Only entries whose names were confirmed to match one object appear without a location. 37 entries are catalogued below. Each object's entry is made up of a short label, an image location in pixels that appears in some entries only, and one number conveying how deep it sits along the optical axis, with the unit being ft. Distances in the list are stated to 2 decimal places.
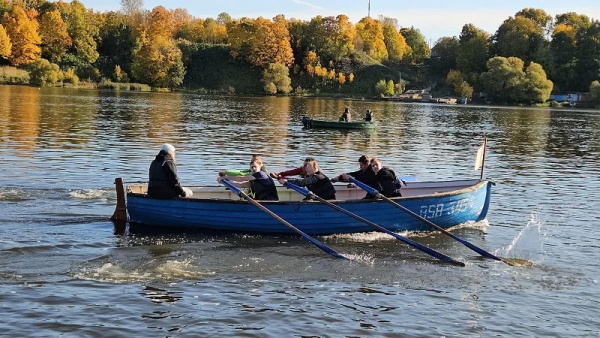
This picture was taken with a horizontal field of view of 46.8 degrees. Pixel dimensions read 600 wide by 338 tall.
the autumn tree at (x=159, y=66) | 415.23
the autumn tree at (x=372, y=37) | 517.14
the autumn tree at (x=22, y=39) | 385.70
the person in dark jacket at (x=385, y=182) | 56.34
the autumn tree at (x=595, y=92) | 411.13
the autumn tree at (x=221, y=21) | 647.15
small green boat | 161.07
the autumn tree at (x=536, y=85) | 410.15
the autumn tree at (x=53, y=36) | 409.69
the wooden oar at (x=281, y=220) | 47.36
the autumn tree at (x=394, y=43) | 542.57
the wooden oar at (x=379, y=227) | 47.67
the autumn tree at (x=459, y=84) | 437.99
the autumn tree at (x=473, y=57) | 470.60
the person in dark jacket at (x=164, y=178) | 52.24
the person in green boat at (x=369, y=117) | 164.25
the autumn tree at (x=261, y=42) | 452.67
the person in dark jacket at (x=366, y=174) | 56.59
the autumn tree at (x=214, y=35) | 532.32
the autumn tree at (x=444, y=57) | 496.64
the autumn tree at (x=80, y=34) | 411.13
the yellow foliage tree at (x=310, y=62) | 456.45
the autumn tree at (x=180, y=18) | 553.23
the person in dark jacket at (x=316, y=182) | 54.34
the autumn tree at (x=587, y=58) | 446.19
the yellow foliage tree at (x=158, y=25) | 449.89
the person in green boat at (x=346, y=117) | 165.78
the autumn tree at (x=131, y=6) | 477.32
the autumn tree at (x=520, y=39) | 467.11
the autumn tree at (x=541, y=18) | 496.64
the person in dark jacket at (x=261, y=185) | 54.24
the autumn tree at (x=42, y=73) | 357.41
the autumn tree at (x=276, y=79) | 423.97
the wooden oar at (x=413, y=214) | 48.83
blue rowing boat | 52.19
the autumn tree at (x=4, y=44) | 375.66
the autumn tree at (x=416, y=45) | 542.57
